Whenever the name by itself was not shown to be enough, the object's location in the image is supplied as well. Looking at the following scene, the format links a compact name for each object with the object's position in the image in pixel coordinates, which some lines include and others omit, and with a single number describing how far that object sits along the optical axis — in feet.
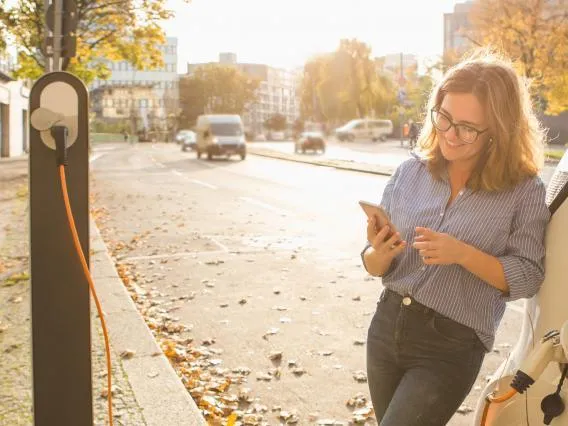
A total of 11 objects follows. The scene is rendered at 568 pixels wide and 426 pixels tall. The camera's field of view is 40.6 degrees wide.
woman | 7.07
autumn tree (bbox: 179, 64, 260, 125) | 393.70
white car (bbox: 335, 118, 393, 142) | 218.38
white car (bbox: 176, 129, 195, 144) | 217.97
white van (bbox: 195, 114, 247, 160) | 128.47
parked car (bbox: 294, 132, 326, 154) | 152.87
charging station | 8.04
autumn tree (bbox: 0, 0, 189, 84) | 72.69
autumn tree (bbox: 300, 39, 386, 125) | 260.83
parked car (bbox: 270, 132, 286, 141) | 324.23
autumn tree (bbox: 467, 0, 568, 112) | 110.22
